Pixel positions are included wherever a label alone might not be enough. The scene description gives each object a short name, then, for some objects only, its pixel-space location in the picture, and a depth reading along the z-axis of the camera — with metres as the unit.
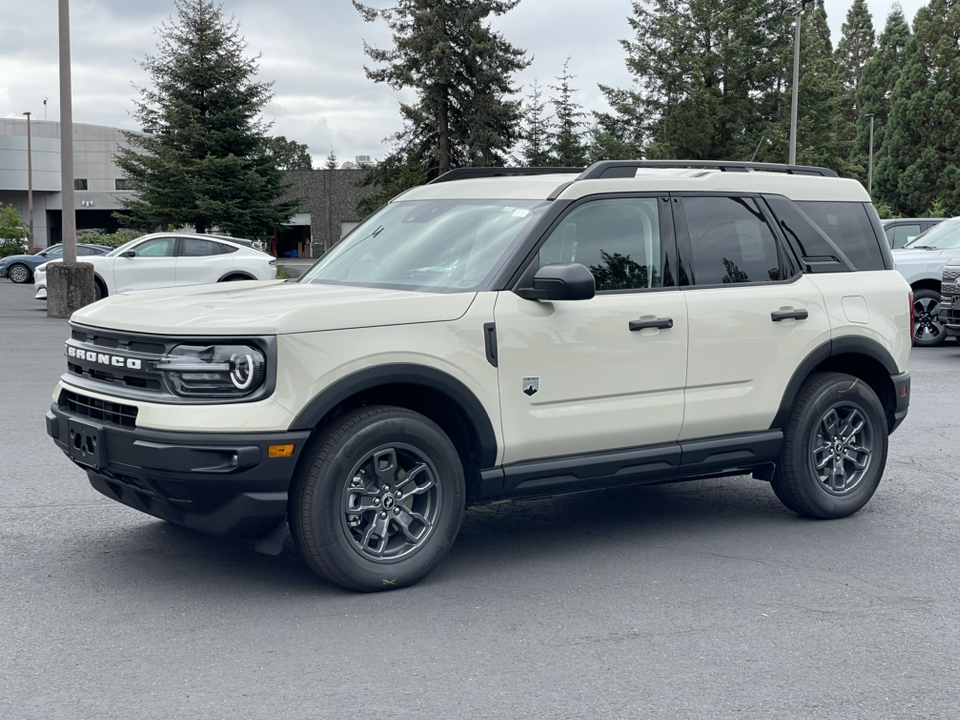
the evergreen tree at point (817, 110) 53.09
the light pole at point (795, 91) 35.91
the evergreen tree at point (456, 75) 49.41
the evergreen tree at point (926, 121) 64.88
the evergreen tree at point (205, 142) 40.31
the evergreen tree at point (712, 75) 52.44
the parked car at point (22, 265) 39.59
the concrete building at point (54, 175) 84.00
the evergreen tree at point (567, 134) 57.75
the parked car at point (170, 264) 21.86
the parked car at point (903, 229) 21.72
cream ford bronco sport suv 4.70
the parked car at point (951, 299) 14.65
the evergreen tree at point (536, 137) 55.19
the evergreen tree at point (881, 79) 80.50
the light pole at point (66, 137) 19.25
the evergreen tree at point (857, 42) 98.88
